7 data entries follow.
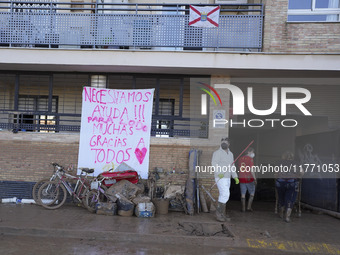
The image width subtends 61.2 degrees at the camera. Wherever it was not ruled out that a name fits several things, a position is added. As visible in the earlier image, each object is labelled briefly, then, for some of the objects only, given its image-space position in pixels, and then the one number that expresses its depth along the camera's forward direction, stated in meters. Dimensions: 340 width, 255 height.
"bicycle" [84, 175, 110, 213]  7.12
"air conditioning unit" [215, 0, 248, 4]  9.94
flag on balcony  7.68
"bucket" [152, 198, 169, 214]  7.16
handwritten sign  7.91
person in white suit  6.73
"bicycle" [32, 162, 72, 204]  7.39
